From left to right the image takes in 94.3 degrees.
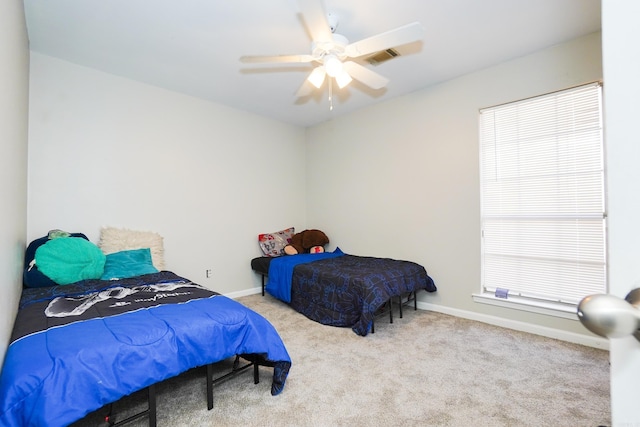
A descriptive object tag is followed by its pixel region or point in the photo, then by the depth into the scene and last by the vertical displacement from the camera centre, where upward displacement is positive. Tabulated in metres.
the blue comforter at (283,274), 3.59 -0.70
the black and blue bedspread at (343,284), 2.85 -0.72
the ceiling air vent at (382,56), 2.78 +1.55
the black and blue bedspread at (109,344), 1.21 -0.62
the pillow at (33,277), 2.31 -0.46
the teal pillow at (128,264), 2.76 -0.45
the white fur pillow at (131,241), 3.03 -0.25
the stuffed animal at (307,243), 4.43 -0.39
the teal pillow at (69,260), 2.38 -0.34
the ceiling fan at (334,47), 1.84 +1.21
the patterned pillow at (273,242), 4.37 -0.37
